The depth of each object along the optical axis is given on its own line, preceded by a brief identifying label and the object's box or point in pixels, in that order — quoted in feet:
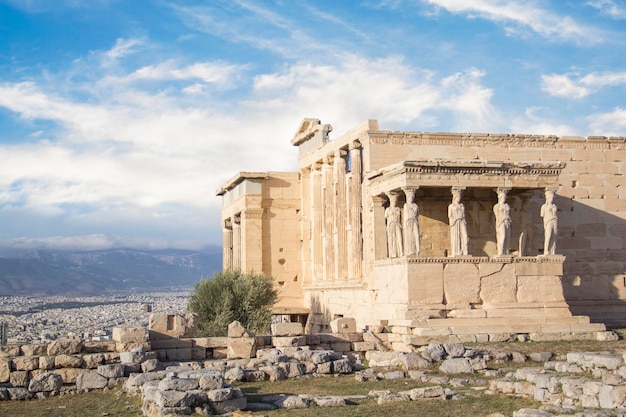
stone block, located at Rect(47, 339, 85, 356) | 53.93
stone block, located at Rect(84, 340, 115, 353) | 55.93
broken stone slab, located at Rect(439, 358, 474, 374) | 51.90
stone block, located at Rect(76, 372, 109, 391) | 50.75
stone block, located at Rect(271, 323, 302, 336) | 60.44
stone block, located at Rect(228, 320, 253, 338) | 59.62
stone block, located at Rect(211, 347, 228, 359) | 58.95
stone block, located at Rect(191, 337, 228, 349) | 58.90
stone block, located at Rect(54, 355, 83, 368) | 52.90
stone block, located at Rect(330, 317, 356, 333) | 65.05
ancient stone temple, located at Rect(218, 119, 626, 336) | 68.44
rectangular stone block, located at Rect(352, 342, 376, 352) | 62.54
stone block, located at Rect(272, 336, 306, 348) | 59.62
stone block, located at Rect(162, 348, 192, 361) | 57.72
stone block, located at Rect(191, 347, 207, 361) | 58.34
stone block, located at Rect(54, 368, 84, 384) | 51.98
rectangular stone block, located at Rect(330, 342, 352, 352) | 62.18
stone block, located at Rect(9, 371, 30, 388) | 50.96
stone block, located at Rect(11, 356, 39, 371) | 52.01
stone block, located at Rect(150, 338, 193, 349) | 58.29
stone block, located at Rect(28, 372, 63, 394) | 49.62
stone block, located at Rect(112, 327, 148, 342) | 56.65
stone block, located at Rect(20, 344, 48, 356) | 54.03
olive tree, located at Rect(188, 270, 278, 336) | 87.66
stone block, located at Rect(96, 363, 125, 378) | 51.60
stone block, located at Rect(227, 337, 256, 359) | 58.54
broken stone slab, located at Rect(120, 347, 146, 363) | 53.52
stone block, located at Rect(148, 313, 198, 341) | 59.00
